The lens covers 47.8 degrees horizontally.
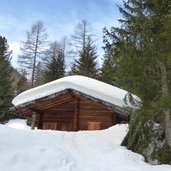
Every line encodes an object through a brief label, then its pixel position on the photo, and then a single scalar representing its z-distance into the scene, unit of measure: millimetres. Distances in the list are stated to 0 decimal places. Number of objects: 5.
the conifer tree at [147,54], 6439
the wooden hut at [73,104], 10895
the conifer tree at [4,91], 20900
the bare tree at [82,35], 27886
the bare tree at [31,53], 29600
